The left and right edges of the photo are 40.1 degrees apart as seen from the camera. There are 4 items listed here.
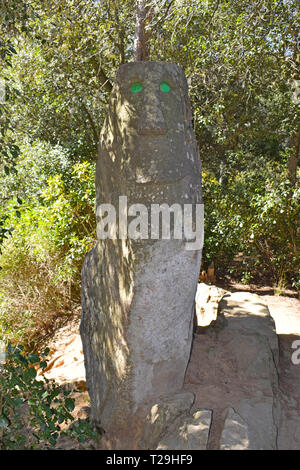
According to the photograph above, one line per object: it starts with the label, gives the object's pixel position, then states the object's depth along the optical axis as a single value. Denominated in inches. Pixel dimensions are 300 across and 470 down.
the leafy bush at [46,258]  246.9
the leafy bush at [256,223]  274.4
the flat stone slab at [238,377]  111.7
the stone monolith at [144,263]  115.6
